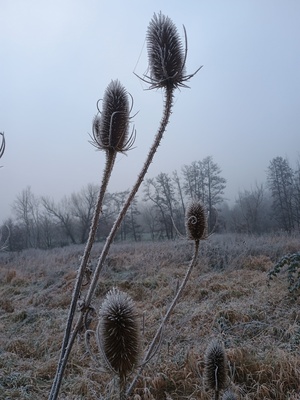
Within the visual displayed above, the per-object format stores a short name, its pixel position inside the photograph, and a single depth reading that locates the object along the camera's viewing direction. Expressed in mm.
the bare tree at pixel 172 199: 22423
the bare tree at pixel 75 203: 17472
